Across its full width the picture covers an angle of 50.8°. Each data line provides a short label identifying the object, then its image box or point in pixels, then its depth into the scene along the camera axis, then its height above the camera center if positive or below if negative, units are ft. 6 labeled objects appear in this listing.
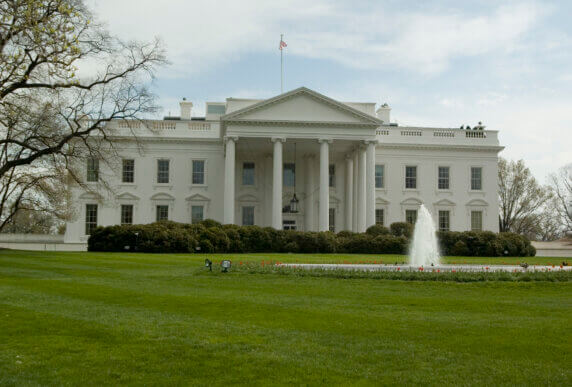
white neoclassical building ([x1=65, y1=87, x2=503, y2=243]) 166.09 +16.67
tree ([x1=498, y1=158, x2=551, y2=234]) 231.50 +16.31
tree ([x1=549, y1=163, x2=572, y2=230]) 226.79 +11.80
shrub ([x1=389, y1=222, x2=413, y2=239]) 139.85 +2.14
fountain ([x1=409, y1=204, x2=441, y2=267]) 81.35 -0.93
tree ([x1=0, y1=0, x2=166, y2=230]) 72.69 +21.60
